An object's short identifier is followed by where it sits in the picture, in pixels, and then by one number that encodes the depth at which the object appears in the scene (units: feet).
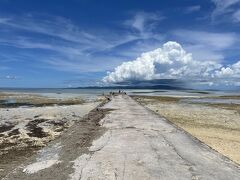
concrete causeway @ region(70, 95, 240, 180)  12.15
